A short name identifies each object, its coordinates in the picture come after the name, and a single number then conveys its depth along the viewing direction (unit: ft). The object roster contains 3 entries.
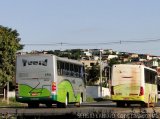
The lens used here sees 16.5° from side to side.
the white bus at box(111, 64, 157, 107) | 121.19
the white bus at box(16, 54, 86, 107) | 108.58
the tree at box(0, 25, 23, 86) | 174.79
